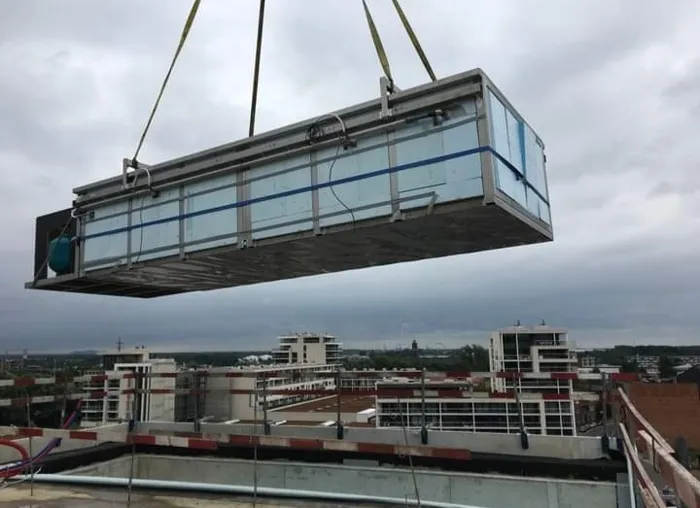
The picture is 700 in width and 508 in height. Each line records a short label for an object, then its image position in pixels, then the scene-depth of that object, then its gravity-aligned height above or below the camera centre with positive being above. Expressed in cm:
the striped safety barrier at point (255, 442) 615 -118
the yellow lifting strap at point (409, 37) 711 +388
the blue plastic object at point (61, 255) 889 +147
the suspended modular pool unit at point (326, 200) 578 +172
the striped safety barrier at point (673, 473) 176 -50
